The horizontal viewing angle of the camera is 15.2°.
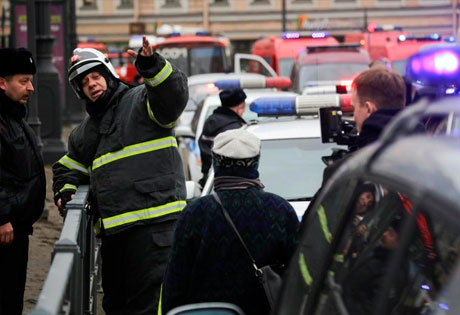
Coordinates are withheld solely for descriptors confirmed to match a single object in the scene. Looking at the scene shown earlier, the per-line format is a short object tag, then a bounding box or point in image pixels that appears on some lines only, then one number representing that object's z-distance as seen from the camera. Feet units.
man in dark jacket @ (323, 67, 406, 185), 25.04
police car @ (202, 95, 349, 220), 36.70
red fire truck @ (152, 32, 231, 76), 142.14
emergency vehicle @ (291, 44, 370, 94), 104.31
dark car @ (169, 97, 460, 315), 10.92
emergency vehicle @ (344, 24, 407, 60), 139.48
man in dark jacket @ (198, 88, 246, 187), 51.94
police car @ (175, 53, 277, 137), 67.71
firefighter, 28.24
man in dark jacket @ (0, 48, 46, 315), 29.11
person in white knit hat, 21.41
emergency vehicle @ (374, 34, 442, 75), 125.07
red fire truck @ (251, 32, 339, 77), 131.65
